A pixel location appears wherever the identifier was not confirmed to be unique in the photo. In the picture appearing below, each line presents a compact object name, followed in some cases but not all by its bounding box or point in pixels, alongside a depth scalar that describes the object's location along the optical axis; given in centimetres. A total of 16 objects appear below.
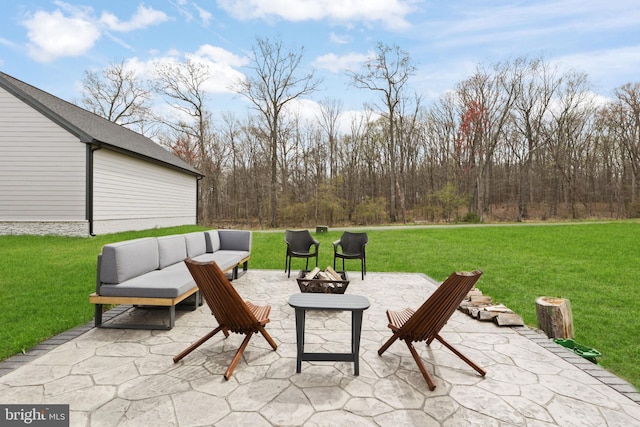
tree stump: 370
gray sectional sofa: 355
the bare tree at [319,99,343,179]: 2506
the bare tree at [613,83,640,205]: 2442
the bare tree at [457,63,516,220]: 2364
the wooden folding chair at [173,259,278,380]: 259
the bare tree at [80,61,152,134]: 2116
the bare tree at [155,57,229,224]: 2194
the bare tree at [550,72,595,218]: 2486
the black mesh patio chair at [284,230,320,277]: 672
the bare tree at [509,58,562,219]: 2377
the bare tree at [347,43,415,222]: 2280
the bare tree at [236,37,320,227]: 2169
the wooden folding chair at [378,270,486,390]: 244
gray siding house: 1047
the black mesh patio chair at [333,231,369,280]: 635
